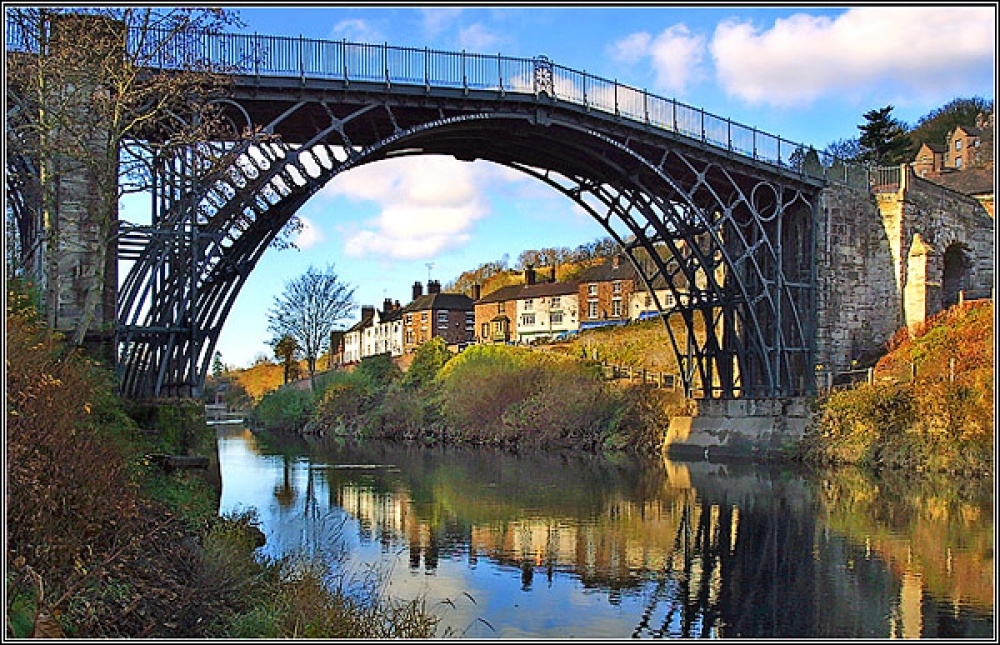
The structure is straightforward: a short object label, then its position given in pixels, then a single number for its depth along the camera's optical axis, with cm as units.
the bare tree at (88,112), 1614
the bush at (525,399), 4359
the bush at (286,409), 6531
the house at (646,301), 6812
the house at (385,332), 9244
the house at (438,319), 8581
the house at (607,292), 7325
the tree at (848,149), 6841
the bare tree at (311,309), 5897
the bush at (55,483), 943
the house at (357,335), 10169
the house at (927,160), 7350
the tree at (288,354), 6392
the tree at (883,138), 6381
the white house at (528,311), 7919
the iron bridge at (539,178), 2264
